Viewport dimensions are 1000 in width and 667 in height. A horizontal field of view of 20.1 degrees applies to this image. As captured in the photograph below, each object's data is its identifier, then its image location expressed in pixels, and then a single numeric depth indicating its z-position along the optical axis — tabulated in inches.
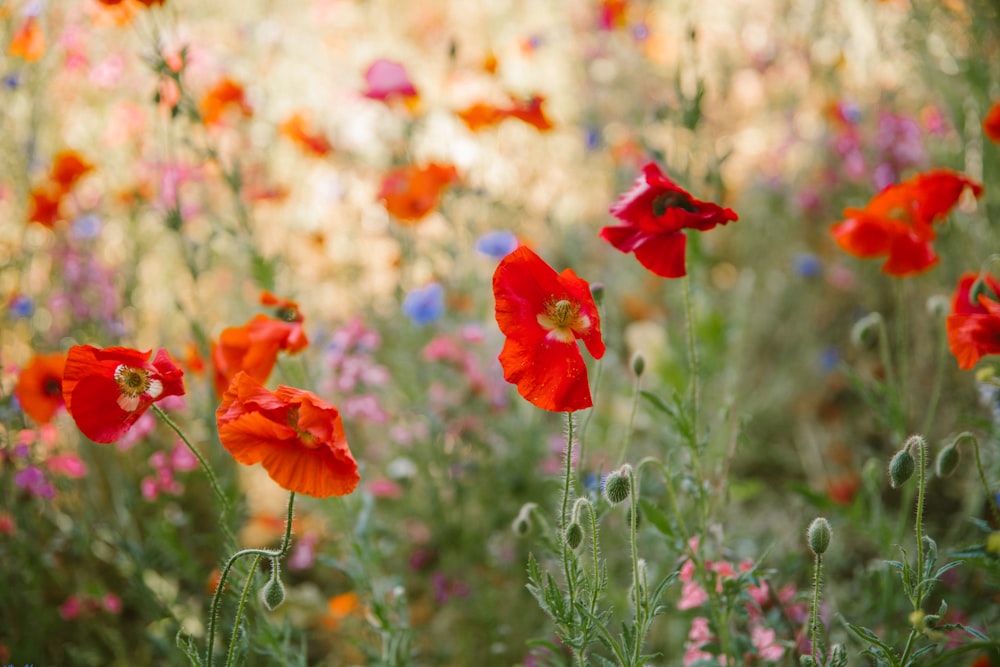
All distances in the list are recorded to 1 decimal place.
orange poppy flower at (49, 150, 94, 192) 62.9
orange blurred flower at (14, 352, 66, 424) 57.4
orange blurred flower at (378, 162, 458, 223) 64.6
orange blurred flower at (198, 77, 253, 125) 68.2
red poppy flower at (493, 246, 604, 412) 50.5
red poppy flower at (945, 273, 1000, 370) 52.0
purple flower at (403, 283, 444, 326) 66.6
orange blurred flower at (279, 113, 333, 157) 76.1
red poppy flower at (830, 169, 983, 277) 55.6
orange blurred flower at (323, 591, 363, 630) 62.7
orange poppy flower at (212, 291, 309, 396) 53.7
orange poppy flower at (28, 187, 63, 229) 63.1
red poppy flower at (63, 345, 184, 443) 50.9
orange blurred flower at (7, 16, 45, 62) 63.6
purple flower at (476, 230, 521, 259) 72.9
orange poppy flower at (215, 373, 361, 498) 50.1
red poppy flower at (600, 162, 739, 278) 51.6
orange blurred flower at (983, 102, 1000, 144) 57.1
